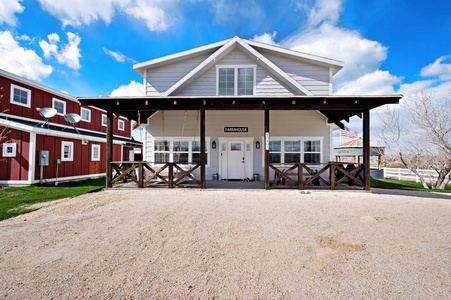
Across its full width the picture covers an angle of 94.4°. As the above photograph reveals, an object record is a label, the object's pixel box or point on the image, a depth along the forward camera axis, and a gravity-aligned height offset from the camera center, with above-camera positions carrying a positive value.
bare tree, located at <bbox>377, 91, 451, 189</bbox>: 11.80 +0.44
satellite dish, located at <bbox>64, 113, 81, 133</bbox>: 12.56 +2.30
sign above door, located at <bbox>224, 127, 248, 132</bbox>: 10.40 +1.41
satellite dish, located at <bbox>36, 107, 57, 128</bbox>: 11.29 +2.39
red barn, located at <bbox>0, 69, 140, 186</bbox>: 9.43 +0.88
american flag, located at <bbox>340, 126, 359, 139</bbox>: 15.23 +1.84
